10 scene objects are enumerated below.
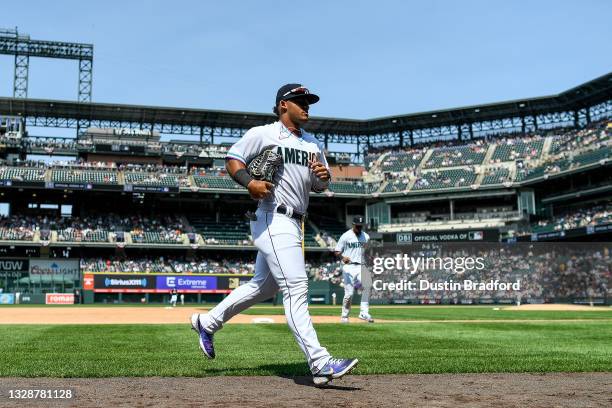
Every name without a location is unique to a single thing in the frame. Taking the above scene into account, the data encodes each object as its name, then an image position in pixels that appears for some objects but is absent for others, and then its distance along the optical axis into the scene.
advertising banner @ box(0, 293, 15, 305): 40.16
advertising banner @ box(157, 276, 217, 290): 43.47
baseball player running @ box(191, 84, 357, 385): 5.40
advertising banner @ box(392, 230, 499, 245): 44.00
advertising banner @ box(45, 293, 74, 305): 40.75
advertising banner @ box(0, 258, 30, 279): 46.94
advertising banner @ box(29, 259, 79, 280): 47.31
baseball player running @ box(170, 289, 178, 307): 37.53
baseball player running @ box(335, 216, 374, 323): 14.96
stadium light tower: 55.69
